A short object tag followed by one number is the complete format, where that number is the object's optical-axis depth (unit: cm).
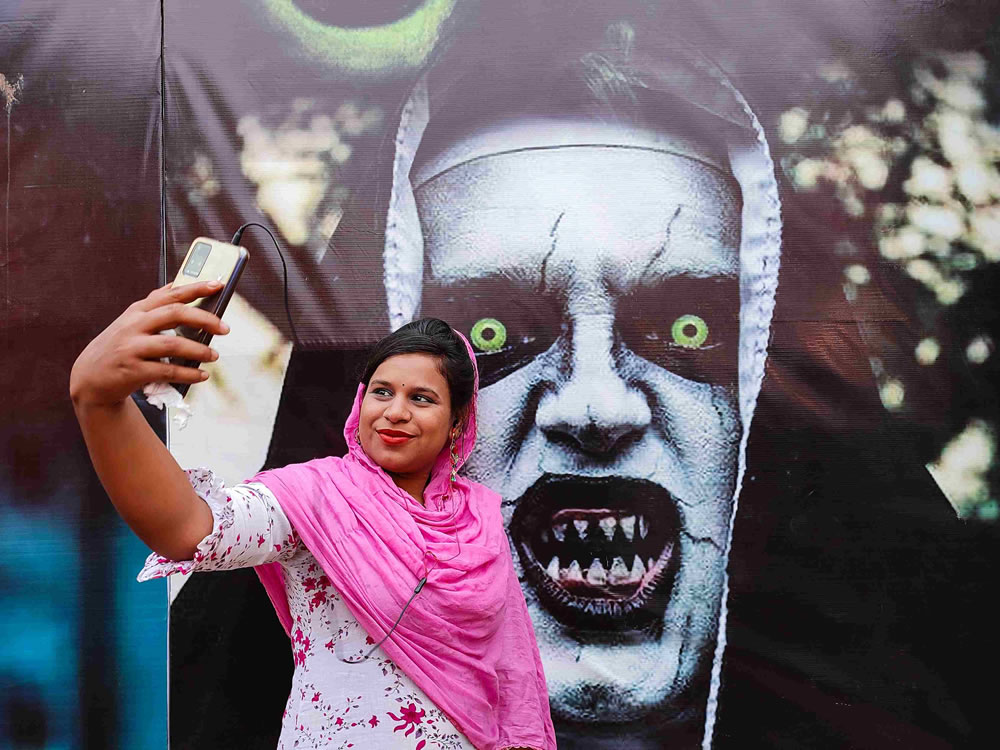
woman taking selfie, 165
